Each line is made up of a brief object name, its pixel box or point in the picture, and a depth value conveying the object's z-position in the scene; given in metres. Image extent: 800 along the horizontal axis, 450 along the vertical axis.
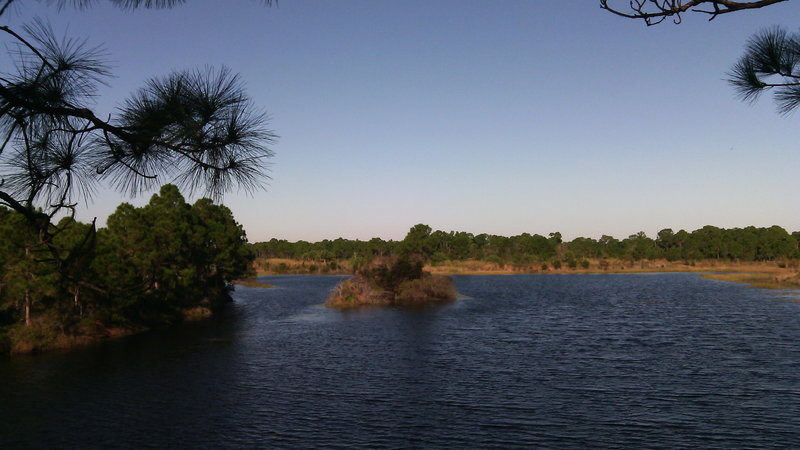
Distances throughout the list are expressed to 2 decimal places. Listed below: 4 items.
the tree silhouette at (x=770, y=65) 6.73
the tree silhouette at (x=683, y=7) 4.78
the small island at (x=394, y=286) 61.69
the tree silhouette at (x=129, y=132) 5.26
